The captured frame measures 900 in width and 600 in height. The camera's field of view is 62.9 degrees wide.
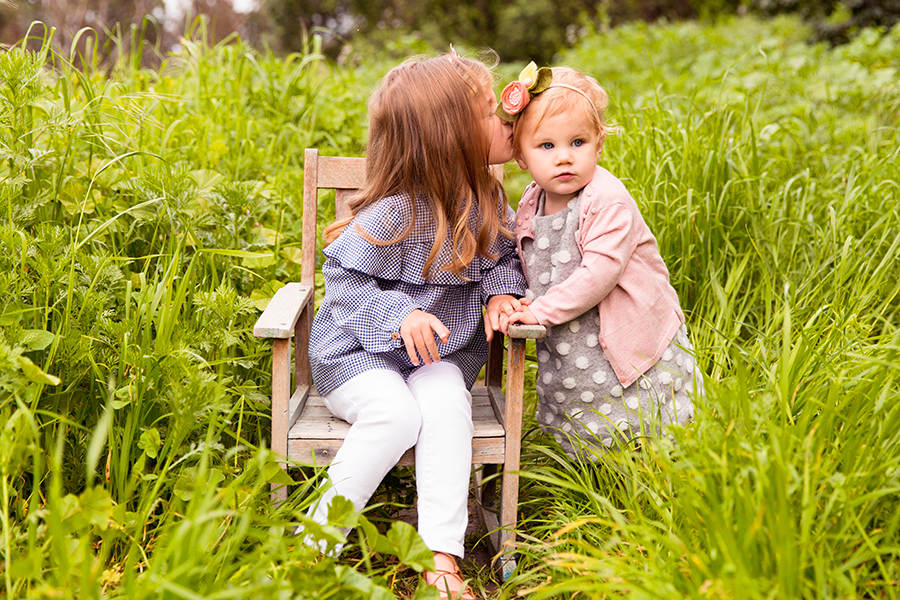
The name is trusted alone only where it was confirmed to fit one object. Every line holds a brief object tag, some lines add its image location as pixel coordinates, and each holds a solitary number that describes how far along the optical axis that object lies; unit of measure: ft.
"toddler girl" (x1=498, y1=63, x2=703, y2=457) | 6.19
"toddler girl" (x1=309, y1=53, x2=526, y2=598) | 6.06
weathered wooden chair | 5.92
